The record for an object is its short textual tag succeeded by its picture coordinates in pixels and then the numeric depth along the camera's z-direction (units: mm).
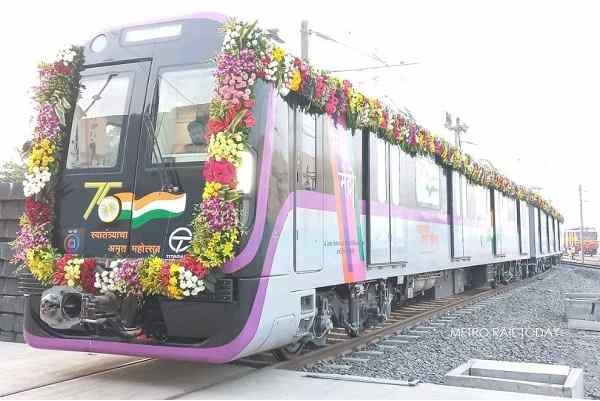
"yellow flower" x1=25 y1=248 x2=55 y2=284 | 5539
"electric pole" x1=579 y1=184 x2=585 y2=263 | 51781
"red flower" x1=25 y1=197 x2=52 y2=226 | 5758
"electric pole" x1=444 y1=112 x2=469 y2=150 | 34109
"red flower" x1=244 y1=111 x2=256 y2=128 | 5169
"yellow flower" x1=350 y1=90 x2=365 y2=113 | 7180
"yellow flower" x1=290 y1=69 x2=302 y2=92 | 5751
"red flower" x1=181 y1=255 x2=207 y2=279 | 4957
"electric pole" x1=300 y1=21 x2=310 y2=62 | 14508
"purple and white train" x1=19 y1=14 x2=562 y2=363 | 5145
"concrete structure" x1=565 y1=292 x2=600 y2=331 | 9398
